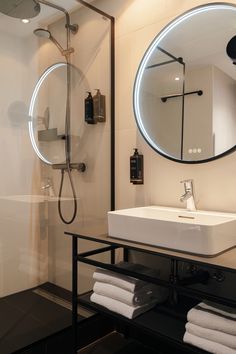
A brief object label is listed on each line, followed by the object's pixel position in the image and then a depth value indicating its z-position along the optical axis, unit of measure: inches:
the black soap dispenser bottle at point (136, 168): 76.8
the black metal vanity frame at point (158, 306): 47.5
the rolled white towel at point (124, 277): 60.4
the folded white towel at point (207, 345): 46.2
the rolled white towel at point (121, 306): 58.5
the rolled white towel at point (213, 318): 46.8
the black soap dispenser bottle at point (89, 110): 85.2
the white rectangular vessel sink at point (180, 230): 48.3
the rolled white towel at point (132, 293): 59.4
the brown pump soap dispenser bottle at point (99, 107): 84.2
